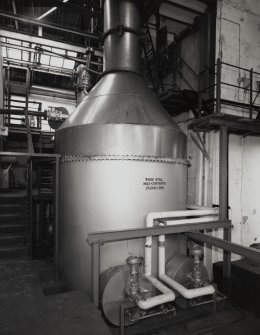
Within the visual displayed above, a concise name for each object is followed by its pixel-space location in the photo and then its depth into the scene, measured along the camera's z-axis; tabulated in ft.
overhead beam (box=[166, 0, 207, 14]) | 19.93
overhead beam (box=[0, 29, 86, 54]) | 18.60
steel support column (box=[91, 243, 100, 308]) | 10.97
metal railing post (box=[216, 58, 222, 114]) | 16.43
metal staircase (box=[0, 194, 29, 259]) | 17.28
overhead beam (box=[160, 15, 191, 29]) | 21.48
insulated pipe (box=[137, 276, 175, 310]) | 11.23
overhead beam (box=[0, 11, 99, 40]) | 18.10
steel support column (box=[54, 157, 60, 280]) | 14.93
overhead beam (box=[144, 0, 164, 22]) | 18.06
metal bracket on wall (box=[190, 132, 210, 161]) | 19.06
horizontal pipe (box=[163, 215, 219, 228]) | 13.34
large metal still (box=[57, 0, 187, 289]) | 13.43
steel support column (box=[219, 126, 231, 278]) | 16.33
